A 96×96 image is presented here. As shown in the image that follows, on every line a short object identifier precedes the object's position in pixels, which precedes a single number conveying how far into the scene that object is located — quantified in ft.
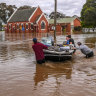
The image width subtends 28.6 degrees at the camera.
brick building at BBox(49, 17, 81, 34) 210.59
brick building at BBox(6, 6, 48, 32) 187.21
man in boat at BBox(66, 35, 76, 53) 40.63
